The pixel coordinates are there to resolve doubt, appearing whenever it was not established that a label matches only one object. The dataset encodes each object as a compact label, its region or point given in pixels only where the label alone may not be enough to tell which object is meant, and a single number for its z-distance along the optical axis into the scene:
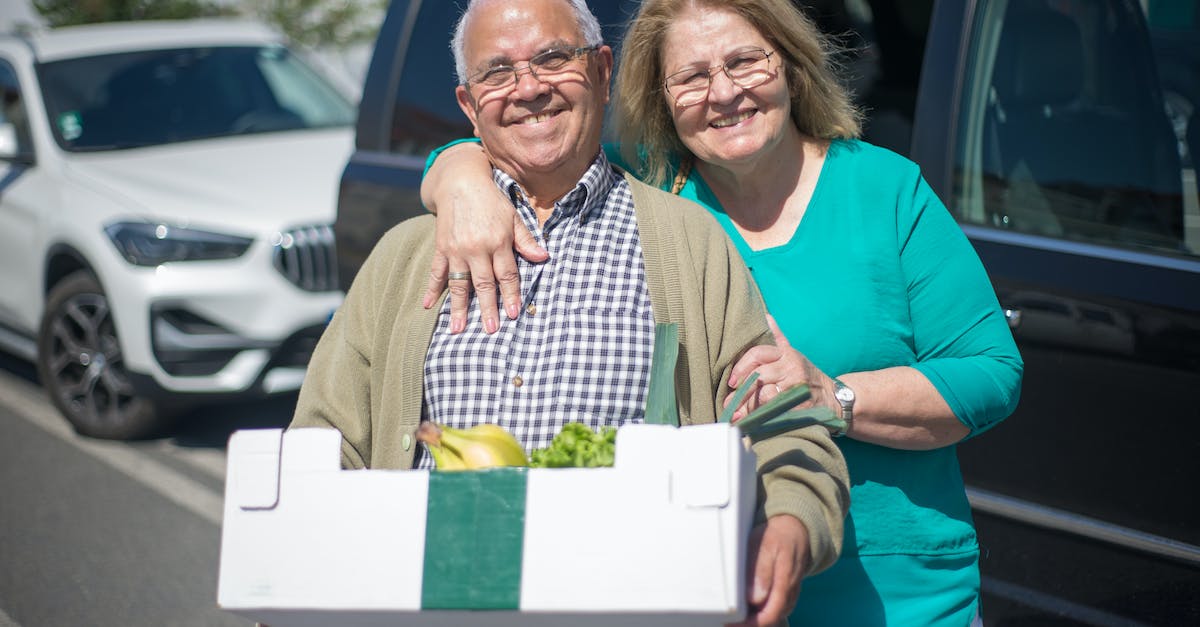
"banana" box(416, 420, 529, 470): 2.74
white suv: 5.85
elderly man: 2.94
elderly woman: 2.98
